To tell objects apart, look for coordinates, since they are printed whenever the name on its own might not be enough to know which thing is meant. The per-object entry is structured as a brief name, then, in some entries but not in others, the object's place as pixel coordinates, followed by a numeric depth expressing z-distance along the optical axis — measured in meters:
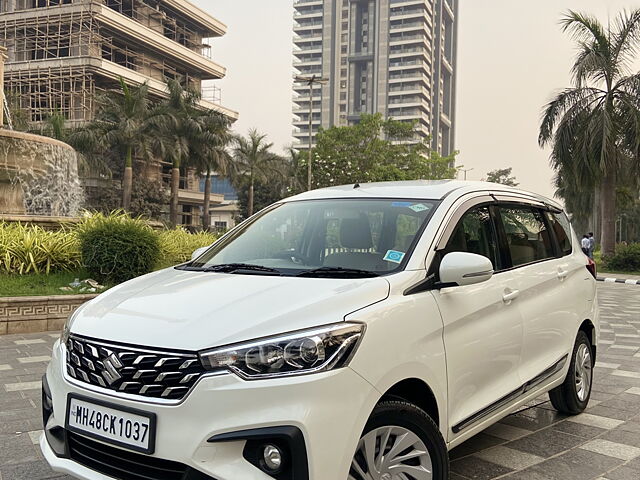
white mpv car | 2.15
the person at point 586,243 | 23.73
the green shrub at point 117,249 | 8.93
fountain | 13.32
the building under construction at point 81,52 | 49.31
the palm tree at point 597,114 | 22.25
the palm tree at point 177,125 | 36.19
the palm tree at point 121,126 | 35.28
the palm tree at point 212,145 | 39.12
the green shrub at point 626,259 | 24.06
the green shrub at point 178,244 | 10.30
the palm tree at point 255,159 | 49.12
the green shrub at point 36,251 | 8.95
